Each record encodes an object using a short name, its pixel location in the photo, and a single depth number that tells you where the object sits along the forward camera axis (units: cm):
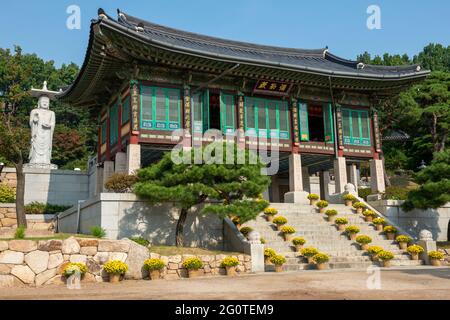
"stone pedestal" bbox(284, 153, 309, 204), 2192
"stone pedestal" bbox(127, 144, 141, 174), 1888
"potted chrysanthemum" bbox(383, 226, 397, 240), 1750
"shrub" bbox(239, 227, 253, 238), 1559
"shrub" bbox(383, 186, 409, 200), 2124
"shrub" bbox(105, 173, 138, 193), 1588
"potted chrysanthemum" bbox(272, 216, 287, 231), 1675
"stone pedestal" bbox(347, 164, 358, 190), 2847
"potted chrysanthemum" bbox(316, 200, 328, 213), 1903
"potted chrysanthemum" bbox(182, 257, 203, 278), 1241
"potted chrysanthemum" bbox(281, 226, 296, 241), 1612
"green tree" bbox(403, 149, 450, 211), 1708
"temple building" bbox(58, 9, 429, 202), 1936
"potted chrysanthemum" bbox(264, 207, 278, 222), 1752
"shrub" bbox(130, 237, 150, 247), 1392
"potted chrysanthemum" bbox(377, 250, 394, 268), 1517
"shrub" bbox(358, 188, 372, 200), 2666
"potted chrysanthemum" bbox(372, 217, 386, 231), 1809
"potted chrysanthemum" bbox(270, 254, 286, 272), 1370
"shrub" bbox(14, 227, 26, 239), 1209
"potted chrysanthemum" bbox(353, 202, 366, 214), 1969
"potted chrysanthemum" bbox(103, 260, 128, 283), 1123
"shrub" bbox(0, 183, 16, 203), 2364
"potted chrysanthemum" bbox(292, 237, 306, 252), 1541
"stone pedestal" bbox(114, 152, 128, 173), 2097
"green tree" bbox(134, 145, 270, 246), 1405
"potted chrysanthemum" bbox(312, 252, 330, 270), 1424
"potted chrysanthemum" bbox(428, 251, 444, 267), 1577
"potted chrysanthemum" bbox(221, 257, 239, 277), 1291
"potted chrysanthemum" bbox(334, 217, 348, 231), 1758
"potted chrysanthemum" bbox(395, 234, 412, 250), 1686
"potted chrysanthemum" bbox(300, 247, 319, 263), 1473
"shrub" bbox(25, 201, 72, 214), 2319
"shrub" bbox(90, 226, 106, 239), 1404
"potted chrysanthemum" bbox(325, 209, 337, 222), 1819
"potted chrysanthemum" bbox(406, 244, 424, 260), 1619
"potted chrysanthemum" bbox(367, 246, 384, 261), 1555
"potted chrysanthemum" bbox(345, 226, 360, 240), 1683
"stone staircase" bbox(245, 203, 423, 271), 1508
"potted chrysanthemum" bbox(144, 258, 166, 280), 1184
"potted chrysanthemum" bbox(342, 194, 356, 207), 2041
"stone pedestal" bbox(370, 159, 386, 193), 2394
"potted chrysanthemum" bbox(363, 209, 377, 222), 1886
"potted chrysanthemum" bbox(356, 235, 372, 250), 1620
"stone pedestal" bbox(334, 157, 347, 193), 2331
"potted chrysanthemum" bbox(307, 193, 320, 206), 2017
